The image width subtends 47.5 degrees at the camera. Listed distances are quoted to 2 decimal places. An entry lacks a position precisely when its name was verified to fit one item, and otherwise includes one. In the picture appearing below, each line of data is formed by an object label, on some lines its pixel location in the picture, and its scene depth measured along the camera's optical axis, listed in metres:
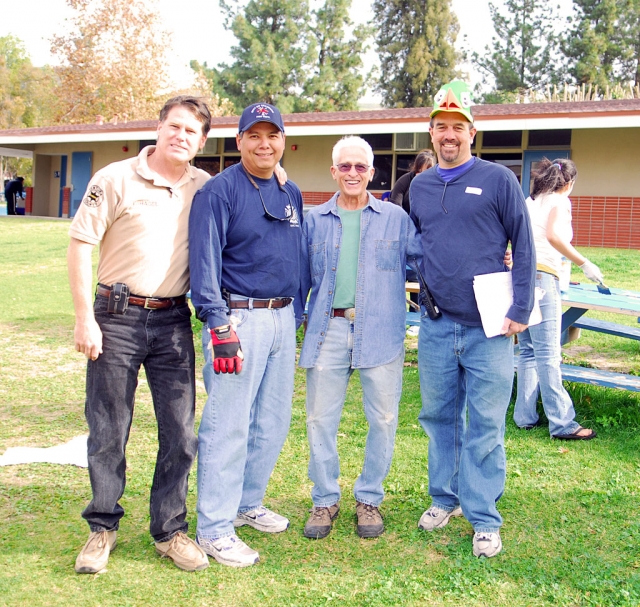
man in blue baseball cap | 3.26
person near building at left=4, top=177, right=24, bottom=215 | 27.59
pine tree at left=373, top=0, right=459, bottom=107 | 44.59
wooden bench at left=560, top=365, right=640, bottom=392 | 5.11
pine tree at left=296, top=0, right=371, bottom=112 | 43.81
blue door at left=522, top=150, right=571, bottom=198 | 17.45
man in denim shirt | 3.59
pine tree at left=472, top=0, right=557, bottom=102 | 44.44
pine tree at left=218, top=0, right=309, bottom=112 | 43.28
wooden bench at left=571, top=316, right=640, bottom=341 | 5.87
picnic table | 5.08
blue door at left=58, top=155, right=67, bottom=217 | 26.33
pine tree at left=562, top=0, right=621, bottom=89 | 42.75
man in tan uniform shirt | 3.17
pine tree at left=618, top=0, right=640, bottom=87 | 42.56
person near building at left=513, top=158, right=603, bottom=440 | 4.92
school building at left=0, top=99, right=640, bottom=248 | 15.95
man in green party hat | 3.43
